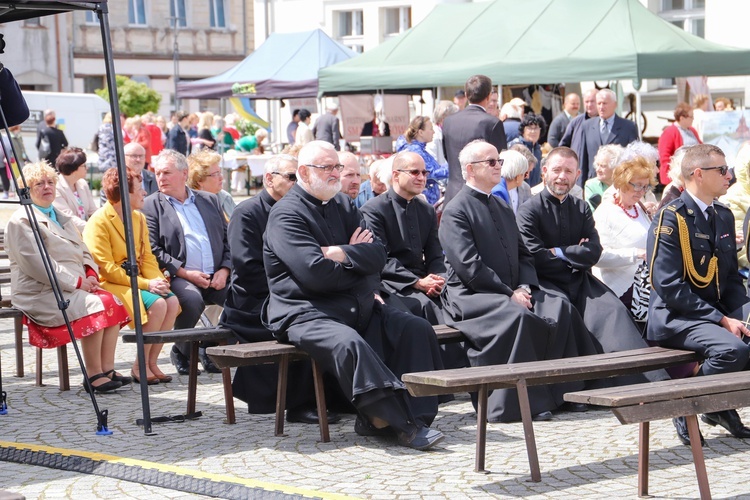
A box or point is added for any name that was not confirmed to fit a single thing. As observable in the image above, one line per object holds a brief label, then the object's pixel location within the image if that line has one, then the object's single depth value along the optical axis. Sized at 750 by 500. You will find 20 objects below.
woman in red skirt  13.45
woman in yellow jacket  14.17
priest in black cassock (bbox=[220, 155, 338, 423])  12.16
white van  54.47
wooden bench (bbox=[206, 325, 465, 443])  11.10
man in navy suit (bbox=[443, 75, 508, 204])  18.57
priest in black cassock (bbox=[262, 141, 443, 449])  10.71
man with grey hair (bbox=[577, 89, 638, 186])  20.94
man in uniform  10.74
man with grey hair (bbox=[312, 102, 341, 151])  34.79
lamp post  80.08
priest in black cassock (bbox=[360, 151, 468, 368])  13.75
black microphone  11.32
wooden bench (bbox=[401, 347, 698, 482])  9.53
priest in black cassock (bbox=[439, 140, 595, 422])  12.30
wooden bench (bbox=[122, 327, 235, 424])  12.03
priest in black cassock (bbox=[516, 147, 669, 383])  13.35
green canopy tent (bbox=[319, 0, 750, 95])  23.48
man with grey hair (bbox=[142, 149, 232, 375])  14.74
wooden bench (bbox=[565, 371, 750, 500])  8.49
